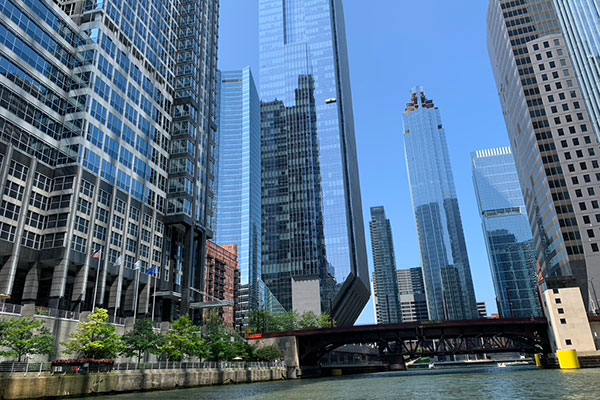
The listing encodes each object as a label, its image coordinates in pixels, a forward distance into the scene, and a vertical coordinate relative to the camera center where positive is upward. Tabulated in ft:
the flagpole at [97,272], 233.35 +48.11
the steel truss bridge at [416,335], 311.27 +13.25
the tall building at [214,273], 621.31 +121.16
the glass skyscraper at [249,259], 627.05 +136.60
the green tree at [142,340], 198.70 +11.83
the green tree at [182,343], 211.61 +10.31
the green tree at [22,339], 141.69 +10.16
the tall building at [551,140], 378.12 +182.69
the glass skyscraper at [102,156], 220.64 +119.07
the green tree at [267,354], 295.48 +4.65
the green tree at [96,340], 172.55 +11.00
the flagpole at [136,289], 257.14 +42.96
